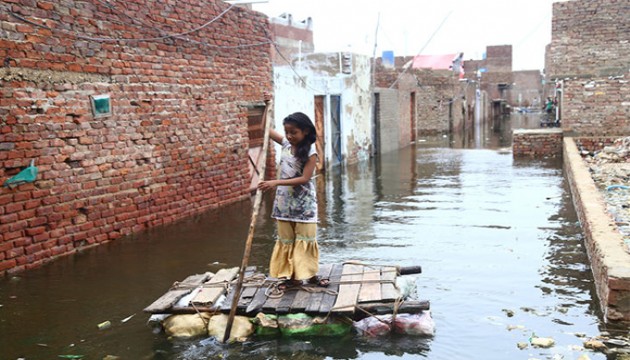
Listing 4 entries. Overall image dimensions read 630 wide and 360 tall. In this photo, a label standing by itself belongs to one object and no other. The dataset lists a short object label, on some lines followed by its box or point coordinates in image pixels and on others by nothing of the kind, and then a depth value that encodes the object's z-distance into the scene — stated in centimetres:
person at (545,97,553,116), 3677
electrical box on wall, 770
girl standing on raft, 491
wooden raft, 457
